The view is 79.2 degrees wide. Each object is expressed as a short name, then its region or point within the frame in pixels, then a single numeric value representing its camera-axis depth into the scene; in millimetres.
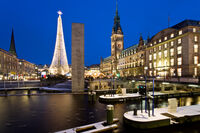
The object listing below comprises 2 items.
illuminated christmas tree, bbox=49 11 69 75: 51875
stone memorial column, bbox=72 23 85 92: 25156
